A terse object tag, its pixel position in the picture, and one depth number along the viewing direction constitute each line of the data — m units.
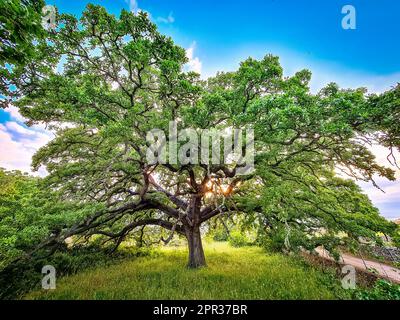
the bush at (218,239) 29.31
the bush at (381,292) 7.01
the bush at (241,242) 21.45
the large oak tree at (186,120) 6.15
